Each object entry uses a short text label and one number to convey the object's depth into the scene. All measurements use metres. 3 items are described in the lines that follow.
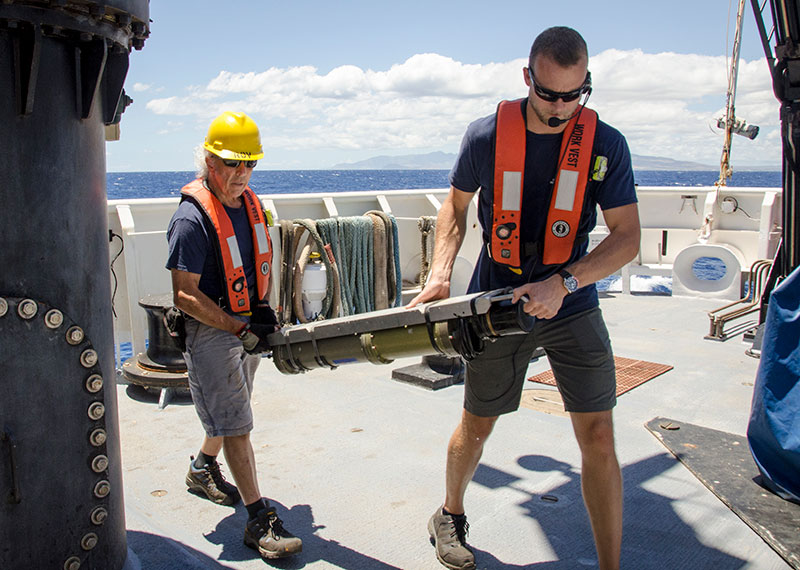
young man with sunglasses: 2.62
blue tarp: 3.38
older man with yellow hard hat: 3.02
